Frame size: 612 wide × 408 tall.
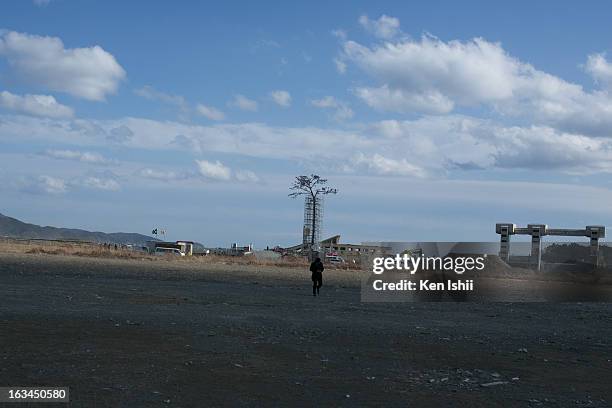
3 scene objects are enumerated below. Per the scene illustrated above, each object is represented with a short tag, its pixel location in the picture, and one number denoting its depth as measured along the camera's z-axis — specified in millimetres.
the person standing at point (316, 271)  30109
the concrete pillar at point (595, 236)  61656
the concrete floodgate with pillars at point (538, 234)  61781
